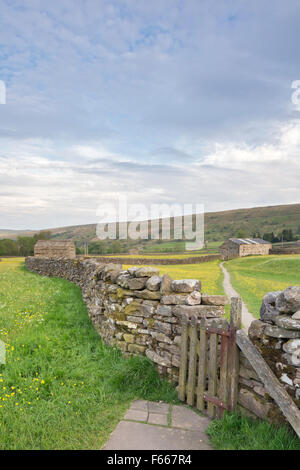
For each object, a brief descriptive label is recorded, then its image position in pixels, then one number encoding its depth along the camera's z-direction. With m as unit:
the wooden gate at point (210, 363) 4.67
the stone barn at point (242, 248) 61.66
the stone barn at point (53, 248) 37.50
